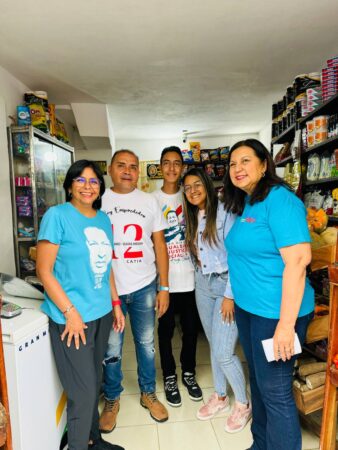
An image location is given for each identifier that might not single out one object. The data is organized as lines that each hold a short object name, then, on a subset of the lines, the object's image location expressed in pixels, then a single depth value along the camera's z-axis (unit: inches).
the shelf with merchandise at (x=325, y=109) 89.4
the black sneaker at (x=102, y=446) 64.1
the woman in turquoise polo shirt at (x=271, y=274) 47.1
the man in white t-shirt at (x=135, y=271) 71.4
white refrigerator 48.2
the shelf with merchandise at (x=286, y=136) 120.3
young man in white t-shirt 81.1
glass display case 111.4
